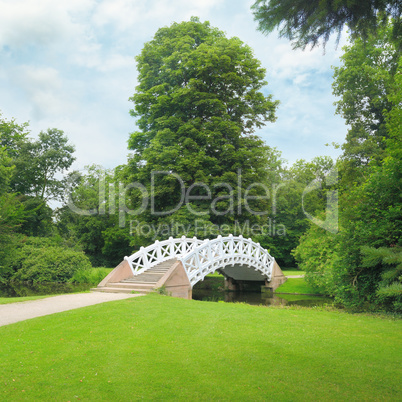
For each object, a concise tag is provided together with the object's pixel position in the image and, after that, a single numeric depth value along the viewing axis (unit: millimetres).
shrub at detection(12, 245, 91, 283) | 23203
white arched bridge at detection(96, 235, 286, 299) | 13992
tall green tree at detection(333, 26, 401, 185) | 25312
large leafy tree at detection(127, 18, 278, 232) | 21938
